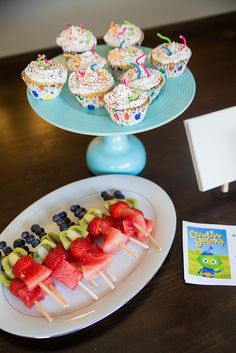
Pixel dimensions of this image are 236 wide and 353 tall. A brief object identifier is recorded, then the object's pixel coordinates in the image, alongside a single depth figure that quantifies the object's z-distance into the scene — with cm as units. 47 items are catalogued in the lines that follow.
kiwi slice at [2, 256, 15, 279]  86
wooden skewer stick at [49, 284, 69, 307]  82
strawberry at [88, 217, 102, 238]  93
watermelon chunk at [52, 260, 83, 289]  84
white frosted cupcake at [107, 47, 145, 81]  120
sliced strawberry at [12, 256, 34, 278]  83
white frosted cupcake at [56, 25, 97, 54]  129
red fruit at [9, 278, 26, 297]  83
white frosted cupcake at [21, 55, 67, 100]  108
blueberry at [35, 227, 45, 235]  96
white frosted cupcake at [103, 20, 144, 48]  129
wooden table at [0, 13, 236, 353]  79
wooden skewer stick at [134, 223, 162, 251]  91
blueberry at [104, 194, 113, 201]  104
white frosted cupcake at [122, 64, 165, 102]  107
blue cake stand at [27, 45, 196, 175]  99
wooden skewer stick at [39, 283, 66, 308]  81
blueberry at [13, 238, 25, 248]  93
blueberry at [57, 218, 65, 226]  98
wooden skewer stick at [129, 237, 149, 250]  91
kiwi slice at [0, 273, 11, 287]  86
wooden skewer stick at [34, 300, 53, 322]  80
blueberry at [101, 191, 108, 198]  105
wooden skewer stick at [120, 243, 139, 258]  89
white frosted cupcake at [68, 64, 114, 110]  107
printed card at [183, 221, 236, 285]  87
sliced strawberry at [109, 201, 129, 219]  95
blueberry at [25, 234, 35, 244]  92
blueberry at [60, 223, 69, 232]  97
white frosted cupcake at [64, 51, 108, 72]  117
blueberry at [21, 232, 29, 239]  94
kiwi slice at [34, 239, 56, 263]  88
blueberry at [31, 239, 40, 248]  92
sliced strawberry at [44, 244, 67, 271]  85
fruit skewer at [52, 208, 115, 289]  86
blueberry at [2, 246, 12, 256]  92
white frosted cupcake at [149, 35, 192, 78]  114
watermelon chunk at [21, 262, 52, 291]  81
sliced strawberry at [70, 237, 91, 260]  87
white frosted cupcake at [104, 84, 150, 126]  97
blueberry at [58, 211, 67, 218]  99
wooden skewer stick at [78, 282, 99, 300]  82
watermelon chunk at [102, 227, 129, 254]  89
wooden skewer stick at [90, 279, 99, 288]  86
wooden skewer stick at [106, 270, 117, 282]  86
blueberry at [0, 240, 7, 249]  93
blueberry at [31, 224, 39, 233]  96
